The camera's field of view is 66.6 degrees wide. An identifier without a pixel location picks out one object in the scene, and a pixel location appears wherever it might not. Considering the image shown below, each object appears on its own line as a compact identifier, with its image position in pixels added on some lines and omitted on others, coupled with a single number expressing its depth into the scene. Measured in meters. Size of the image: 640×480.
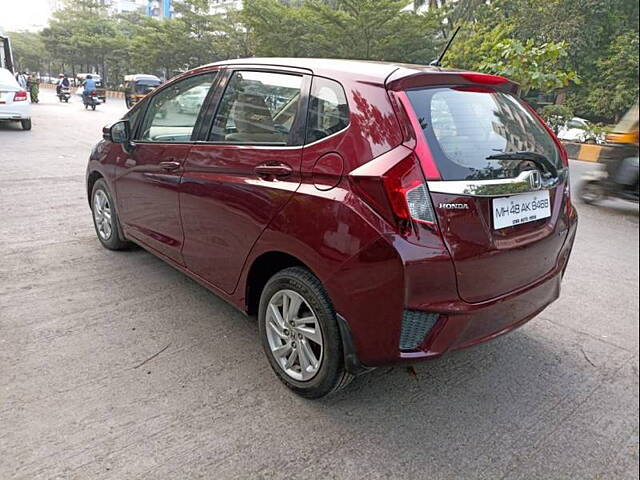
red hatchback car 1.84
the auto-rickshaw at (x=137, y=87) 24.64
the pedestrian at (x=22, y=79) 19.17
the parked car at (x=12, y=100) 10.96
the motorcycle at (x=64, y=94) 25.02
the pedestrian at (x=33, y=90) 22.12
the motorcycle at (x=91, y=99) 20.59
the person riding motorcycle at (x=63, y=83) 24.81
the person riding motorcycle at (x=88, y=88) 20.47
